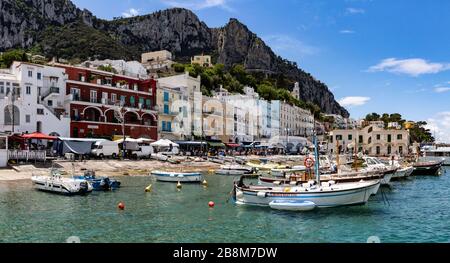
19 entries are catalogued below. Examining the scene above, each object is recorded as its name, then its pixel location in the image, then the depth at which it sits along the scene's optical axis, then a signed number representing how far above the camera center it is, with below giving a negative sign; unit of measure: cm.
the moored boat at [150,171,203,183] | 4316 -390
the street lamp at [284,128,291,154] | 11741 +280
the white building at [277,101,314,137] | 12912 +778
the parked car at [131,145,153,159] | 6312 -146
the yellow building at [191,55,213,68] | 17188 +3803
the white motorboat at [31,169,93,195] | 3191 -350
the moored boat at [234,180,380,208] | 2664 -373
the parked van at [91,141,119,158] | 5731 -84
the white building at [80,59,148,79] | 10382 +2169
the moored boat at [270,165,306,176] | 5344 -414
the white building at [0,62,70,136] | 5500 +683
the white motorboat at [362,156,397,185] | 4328 -345
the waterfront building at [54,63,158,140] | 6442 +722
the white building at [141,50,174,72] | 14656 +3414
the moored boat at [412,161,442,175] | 6153 -444
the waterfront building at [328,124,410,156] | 10212 +28
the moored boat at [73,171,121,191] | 3475 -359
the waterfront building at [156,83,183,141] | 7950 +624
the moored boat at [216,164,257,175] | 5466 -399
